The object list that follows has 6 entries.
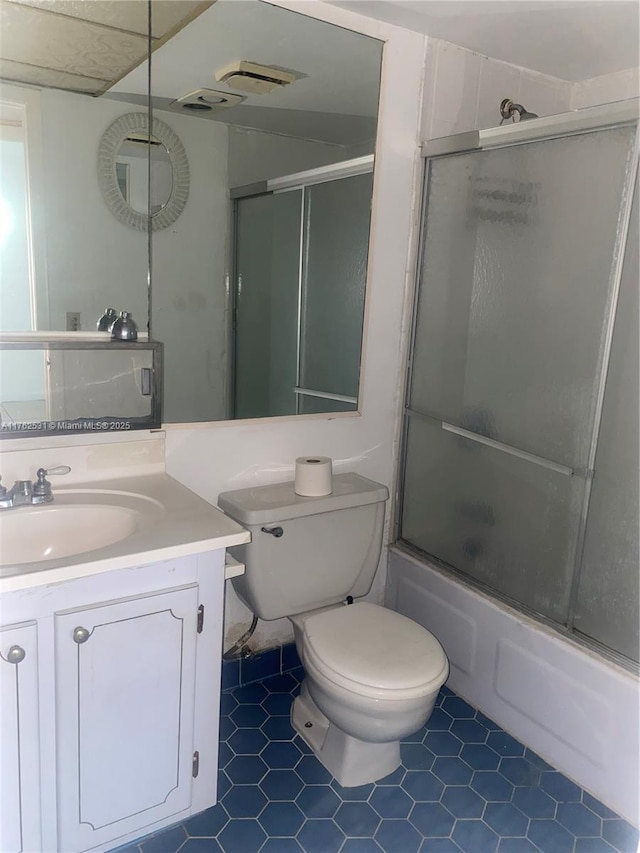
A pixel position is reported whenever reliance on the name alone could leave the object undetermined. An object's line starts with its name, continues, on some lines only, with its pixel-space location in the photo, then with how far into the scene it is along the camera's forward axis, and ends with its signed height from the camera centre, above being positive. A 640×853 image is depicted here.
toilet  1.65 -0.91
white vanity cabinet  1.31 -0.88
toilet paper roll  1.97 -0.54
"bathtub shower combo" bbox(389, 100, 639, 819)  1.66 -0.35
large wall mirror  1.65 +0.28
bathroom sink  1.54 -0.57
